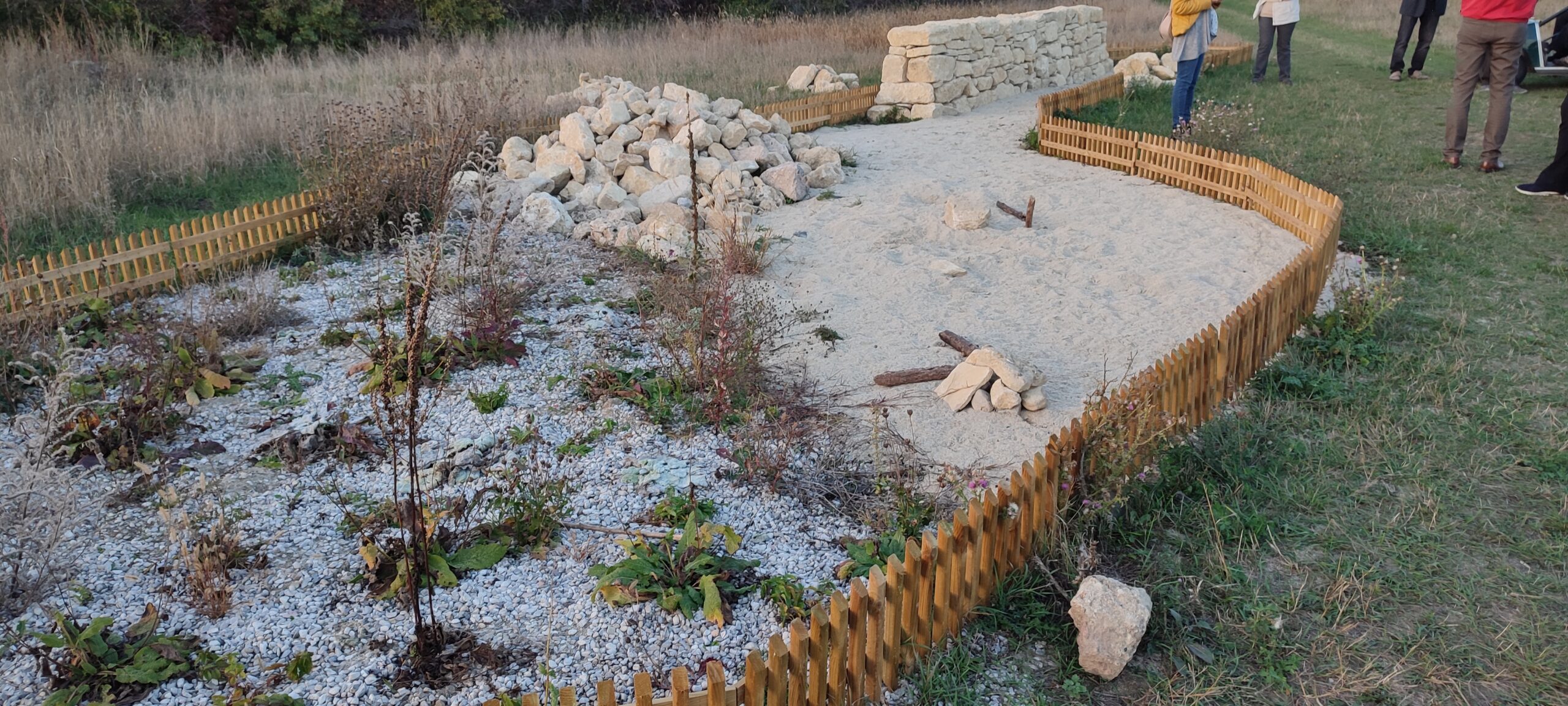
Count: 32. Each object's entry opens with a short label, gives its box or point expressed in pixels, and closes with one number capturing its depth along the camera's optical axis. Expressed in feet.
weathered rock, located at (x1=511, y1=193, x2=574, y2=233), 28.96
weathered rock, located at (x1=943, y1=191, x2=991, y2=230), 29.78
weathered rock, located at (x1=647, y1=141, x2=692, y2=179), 33.12
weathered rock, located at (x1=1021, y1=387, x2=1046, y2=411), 18.20
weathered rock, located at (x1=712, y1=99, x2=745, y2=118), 36.78
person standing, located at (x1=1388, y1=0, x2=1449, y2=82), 49.85
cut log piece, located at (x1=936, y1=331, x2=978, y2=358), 20.31
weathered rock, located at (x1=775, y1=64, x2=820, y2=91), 51.03
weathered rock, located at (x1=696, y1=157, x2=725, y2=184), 33.19
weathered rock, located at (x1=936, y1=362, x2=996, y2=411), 18.34
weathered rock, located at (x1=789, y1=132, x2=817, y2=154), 38.37
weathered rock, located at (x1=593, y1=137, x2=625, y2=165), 33.55
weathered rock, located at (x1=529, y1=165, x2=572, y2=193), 31.86
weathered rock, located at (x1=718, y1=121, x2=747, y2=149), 35.70
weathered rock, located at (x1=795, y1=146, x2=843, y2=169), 36.88
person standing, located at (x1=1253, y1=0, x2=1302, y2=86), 51.16
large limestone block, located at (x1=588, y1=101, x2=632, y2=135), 34.68
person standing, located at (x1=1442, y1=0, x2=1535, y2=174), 30.25
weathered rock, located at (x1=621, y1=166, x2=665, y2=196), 32.89
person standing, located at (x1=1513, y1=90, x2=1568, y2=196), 29.78
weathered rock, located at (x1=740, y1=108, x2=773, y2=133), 37.11
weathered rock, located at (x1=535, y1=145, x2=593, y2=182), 32.60
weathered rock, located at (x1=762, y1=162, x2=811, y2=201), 33.76
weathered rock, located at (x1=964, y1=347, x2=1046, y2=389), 18.10
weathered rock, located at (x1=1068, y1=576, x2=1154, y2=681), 11.55
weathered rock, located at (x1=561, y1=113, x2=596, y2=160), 33.51
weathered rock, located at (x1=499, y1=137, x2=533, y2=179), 32.60
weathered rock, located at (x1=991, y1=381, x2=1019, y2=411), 18.02
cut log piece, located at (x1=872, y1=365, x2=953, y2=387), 19.33
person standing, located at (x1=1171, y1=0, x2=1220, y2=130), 36.32
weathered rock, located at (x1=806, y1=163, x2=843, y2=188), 35.22
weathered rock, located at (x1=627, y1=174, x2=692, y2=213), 31.40
